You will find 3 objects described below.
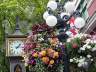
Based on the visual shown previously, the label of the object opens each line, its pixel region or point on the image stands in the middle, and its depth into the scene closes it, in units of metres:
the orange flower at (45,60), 5.28
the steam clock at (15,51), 8.90
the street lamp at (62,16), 5.63
